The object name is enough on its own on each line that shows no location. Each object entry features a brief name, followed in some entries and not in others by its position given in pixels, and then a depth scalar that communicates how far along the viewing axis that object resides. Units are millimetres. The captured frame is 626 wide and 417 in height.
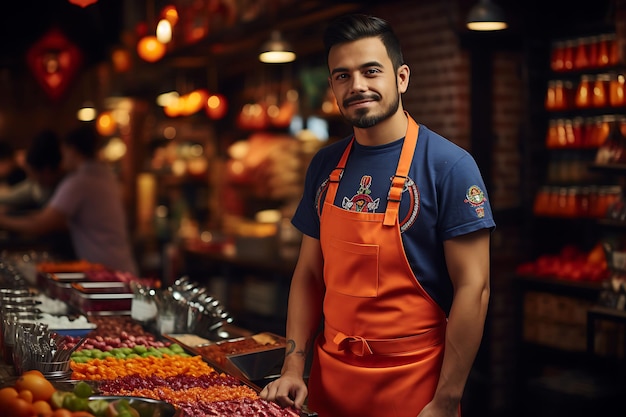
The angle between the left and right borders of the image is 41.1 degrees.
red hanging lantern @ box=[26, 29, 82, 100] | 7480
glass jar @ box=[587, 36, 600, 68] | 6152
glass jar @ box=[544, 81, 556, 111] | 6422
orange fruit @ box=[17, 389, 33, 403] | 2268
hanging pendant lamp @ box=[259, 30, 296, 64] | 6688
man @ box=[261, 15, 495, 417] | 2801
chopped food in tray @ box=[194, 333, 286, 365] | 3289
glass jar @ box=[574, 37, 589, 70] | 6218
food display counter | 2482
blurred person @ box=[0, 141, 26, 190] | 10648
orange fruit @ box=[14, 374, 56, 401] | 2338
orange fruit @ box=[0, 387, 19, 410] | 2207
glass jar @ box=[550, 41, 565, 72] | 6367
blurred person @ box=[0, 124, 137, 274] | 6438
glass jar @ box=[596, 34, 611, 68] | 6051
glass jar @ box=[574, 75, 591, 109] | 6188
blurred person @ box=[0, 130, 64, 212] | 7520
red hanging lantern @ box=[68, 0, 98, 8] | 3847
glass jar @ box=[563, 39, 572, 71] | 6309
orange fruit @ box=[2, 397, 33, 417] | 2188
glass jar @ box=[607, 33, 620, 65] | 6000
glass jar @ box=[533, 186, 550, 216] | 6438
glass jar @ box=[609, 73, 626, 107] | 5820
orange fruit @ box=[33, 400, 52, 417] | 2199
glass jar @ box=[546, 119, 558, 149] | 6434
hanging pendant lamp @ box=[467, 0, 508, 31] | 5285
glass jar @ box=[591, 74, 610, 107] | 6086
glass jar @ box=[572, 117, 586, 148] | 6312
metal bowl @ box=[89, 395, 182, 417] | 2379
